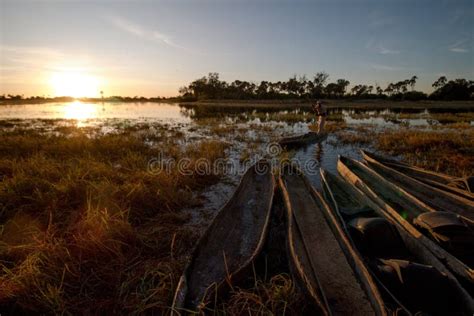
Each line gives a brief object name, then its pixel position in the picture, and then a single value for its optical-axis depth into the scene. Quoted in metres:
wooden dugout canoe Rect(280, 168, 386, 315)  2.62
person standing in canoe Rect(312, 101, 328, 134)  14.68
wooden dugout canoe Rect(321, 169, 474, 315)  2.49
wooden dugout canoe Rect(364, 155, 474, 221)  4.72
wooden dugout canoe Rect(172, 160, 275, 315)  2.79
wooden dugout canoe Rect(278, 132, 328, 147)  12.18
